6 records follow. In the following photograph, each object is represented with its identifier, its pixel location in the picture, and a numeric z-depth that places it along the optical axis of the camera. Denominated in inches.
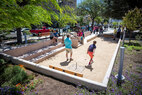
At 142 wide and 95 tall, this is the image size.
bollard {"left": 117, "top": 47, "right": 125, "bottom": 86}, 138.5
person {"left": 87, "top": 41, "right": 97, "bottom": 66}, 223.0
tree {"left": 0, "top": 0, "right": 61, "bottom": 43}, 130.8
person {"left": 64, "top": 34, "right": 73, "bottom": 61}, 251.4
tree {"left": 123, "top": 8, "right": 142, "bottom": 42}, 418.9
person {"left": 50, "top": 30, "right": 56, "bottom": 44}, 418.1
